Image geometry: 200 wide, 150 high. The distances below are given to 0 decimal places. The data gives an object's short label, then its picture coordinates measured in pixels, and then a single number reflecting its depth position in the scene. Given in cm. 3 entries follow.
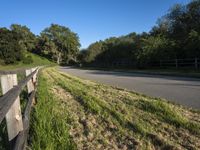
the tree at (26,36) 5852
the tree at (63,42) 6144
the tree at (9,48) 4087
